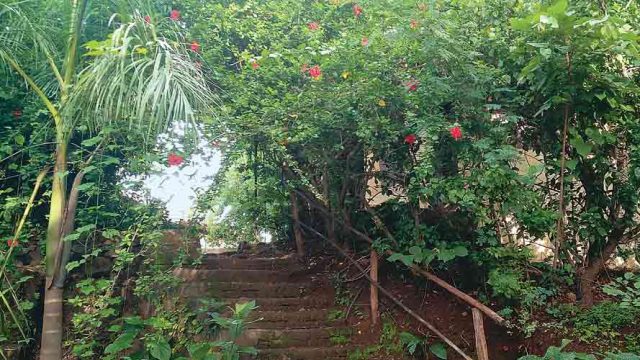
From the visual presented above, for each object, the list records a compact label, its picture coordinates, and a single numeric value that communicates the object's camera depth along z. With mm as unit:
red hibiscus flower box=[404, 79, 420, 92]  3877
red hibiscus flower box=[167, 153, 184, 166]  3836
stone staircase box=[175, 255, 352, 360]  4363
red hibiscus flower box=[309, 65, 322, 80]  3959
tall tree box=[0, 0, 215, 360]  3195
